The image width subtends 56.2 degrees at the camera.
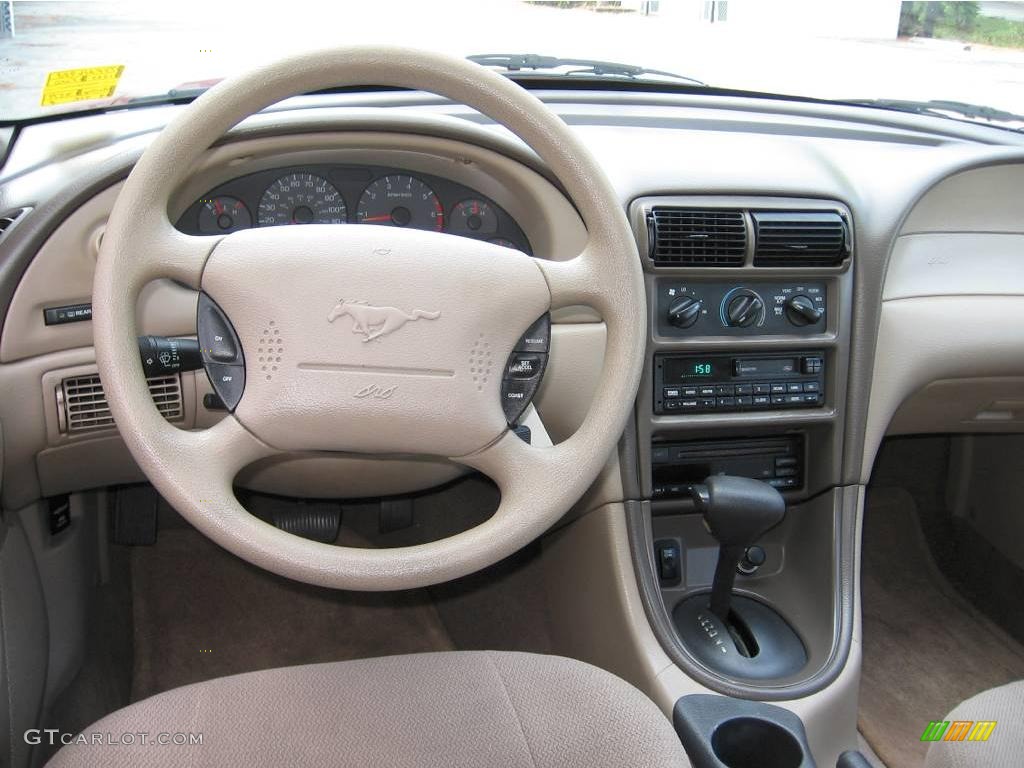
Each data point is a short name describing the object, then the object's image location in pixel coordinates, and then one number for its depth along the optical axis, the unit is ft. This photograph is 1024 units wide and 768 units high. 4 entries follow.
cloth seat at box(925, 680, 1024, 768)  3.52
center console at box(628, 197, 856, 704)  5.54
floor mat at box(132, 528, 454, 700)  7.26
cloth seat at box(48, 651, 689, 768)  3.68
